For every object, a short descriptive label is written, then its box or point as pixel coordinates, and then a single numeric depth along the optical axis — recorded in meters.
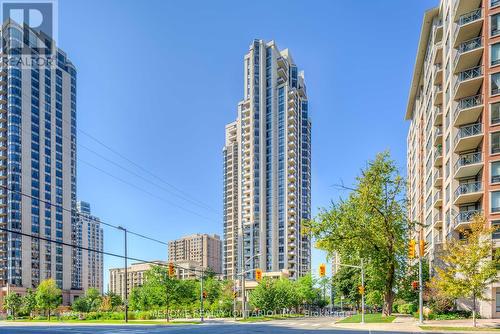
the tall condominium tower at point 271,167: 128.50
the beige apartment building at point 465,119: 41.47
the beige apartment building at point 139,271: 196.71
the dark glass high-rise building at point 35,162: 105.38
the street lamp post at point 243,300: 49.29
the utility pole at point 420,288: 33.94
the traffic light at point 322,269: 41.97
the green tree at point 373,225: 41.72
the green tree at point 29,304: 74.22
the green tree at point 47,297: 69.44
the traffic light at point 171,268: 40.56
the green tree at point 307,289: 90.25
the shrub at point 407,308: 53.91
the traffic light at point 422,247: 29.27
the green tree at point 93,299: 103.50
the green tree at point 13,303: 77.25
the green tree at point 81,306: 97.38
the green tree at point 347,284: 68.06
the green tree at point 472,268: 31.67
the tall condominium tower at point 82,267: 165.23
